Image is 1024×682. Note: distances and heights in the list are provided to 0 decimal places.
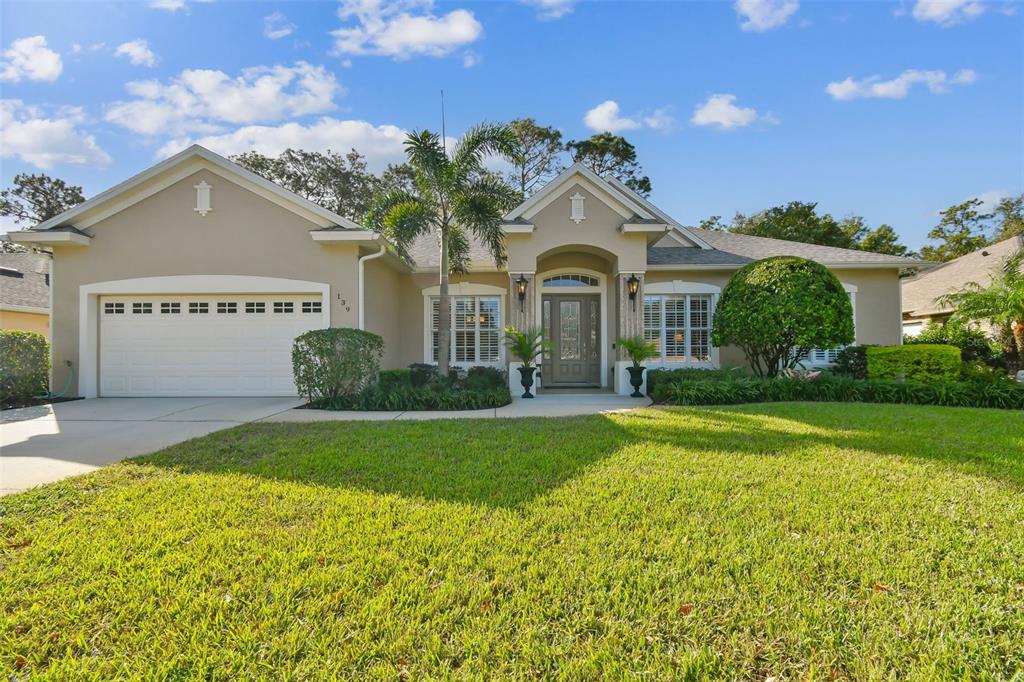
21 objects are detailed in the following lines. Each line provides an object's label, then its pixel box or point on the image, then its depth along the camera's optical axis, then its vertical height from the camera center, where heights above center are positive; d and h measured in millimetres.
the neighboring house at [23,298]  14625 +1879
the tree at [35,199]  26641 +9351
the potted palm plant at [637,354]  10539 -196
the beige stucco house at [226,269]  10328 +1902
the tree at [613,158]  26594 +11238
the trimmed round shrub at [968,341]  13172 +5
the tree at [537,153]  26969 +11789
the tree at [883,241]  28234 +6421
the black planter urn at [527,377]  10656 -706
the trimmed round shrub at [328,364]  8906 -276
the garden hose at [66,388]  10051 -798
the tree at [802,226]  24125 +6490
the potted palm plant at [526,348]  10517 -17
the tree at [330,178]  27953 +10752
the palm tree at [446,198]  9672 +3407
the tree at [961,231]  29641 +7419
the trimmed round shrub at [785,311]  9609 +719
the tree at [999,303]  11445 +986
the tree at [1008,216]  28500 +8056
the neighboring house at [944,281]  16875 +2441
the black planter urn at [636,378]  10641 -765
